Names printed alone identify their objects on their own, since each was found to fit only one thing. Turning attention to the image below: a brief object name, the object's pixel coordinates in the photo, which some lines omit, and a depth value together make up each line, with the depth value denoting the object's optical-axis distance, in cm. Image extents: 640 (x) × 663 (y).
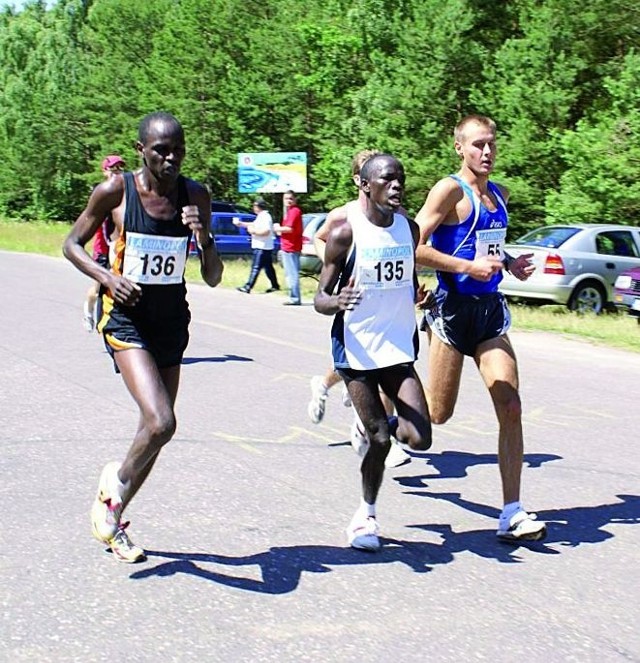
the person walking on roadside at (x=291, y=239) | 2012
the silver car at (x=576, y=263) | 1755
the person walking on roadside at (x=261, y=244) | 2097
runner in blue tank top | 564
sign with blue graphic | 3412
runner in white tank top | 529
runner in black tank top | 491
